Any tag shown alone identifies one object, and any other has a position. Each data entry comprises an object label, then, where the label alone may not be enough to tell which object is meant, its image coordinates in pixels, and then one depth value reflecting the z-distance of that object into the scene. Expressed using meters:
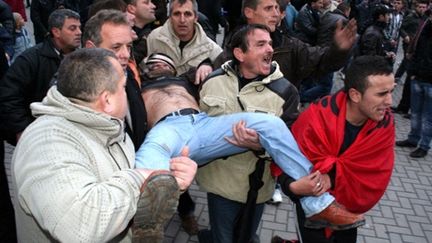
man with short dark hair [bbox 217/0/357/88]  3.12
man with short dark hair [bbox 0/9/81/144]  3.49
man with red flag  2.50
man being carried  2.45
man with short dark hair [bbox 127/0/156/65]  4.27
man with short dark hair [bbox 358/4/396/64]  6.85
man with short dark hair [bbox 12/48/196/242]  1.35
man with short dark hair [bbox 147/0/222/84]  3.88
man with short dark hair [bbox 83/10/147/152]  2.48
